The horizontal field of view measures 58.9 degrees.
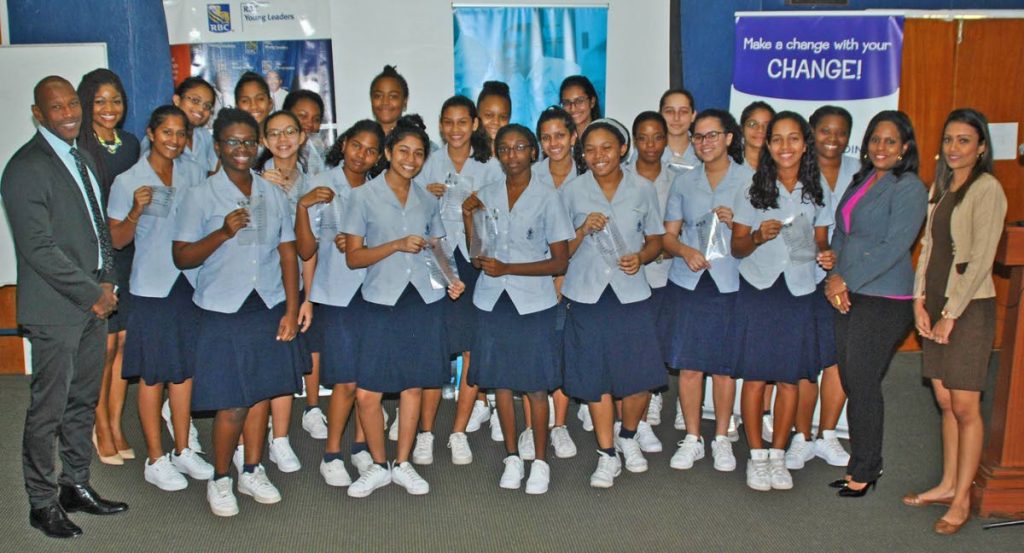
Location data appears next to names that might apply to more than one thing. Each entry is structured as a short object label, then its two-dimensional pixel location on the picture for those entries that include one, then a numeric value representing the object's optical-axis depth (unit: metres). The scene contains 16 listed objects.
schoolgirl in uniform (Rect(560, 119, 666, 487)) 3.88
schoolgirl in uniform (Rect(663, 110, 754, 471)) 4.05
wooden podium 3.54
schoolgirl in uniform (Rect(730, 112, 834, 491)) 3.86
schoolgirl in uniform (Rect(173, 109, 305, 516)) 3.53
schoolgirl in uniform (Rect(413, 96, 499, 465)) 4.26
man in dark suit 3.27
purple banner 5.86
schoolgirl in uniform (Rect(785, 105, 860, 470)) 3.95
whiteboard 5.48
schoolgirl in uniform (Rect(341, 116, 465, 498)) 3.73
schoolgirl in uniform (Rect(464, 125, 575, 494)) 3.76
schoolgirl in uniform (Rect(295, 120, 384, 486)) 3.87
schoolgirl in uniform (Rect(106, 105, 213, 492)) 3.81
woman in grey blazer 3.62
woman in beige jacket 3.38
